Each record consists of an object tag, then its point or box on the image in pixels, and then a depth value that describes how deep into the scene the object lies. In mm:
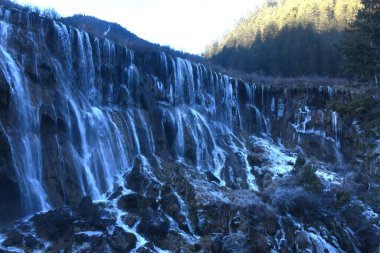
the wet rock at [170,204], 25000
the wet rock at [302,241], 22234
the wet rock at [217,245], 20844
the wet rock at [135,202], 25094
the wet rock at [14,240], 19250
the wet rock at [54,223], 20606
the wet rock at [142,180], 28172
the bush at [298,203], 25719
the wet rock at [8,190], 22156
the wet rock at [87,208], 22969
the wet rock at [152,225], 22562
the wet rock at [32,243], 19359
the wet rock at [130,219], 23173
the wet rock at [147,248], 20469
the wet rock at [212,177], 34456
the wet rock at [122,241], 20156
